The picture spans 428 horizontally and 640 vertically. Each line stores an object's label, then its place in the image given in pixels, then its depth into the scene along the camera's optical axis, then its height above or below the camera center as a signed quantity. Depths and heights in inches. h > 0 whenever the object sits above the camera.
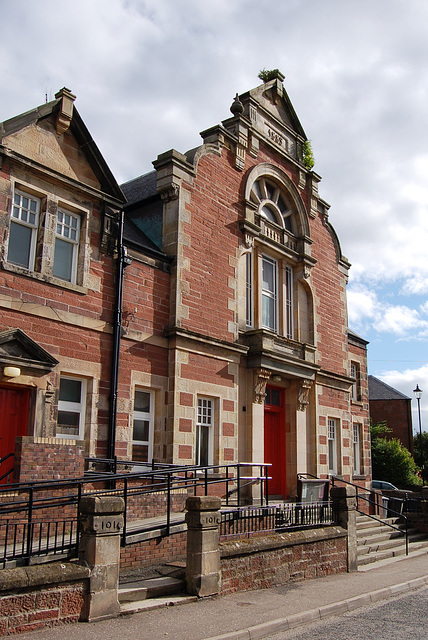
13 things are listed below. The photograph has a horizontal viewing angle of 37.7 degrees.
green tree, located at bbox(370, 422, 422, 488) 1457.9 -11.9
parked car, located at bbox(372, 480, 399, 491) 1160.7 -48.1
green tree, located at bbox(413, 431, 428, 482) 2105.9 +41.4
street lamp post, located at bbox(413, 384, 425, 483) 1570.7 +131.1
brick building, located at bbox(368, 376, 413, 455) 1849.2 +136.6
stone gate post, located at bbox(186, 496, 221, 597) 360.2 -52.0
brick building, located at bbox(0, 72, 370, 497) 485.1 +145.5
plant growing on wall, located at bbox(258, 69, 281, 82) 810.2 +486.1
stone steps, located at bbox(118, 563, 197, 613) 329.4 -72.4
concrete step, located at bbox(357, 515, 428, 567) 590.2 -84.2
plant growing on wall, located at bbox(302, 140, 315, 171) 847.1 +400.6
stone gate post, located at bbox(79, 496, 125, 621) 305.1 -47.5
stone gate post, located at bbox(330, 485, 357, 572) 518.3 -45.5
